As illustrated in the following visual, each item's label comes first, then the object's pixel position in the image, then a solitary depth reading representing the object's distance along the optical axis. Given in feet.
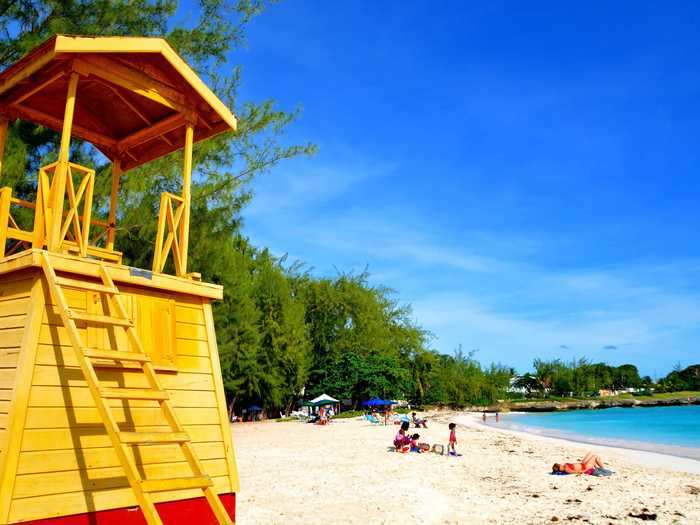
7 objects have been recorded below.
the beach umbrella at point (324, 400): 155.34
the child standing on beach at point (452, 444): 71.82
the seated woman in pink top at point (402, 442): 74.43
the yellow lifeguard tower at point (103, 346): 16.08
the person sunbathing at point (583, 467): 58.29
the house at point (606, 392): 436.35
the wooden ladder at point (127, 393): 14.93
